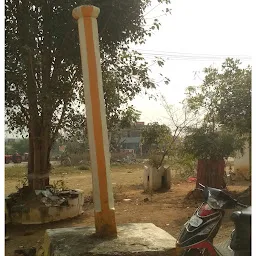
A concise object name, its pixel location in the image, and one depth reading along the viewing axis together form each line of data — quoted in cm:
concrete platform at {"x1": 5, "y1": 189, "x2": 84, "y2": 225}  497
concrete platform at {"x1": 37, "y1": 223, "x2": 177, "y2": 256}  225
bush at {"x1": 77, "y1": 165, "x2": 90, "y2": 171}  1381
